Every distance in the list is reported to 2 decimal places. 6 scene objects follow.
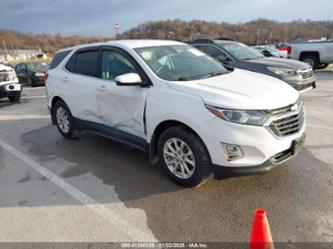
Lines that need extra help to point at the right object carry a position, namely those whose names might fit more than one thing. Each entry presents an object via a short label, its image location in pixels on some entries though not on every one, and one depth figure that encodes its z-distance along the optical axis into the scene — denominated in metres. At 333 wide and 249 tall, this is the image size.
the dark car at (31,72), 14.55
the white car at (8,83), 9.02
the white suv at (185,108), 2.89
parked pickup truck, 13.39
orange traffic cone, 2.08
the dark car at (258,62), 6.73
